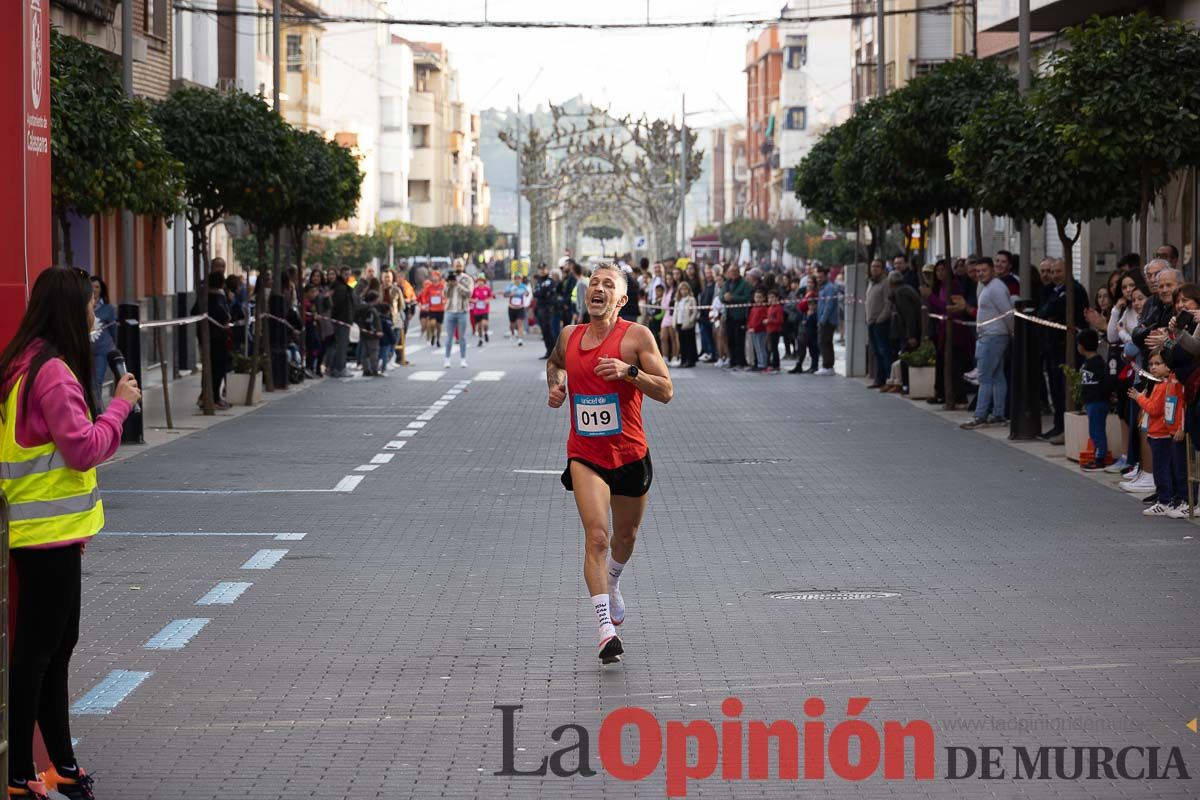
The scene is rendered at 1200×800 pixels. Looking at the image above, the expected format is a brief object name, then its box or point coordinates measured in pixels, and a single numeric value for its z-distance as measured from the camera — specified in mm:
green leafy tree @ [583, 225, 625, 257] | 165438
